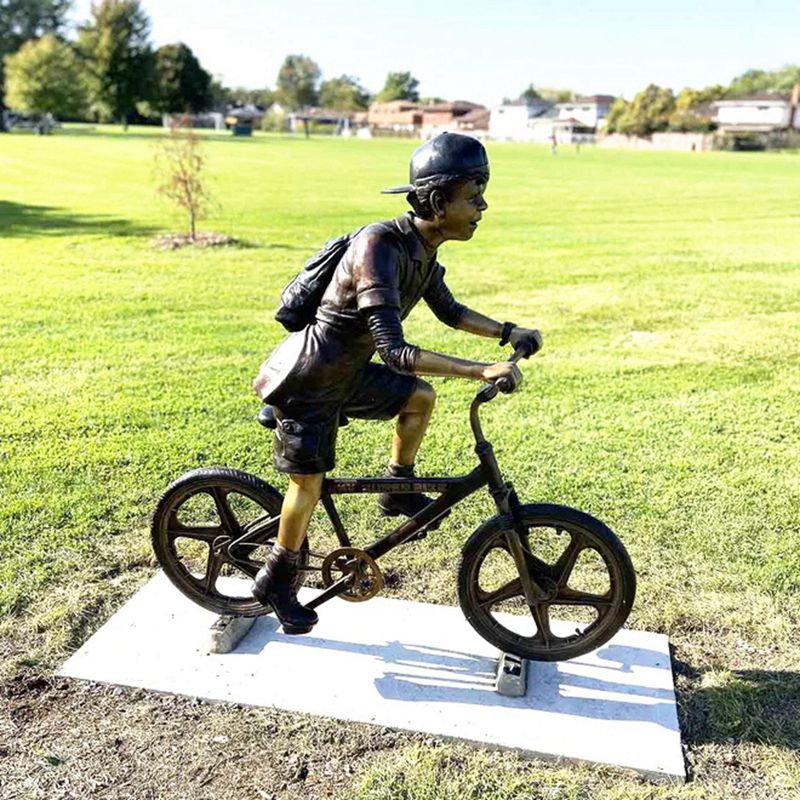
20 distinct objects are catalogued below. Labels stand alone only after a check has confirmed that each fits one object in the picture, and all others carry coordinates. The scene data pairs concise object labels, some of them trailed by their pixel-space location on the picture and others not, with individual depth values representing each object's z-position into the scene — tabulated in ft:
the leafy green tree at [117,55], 268.21
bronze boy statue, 9.18
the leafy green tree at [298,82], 444.55
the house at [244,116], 355.27
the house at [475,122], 383.04
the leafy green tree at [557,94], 511.20
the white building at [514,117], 388.98
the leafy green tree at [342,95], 488.85
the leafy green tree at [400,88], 543.39
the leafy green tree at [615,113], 297.82
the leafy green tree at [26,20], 268.21
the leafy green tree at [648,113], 283.38
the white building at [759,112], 332.39
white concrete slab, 10.31
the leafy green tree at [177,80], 285.43
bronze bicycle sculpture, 10.44
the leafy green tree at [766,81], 388.92
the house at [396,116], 396.69
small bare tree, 44.32
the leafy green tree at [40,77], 221.66
